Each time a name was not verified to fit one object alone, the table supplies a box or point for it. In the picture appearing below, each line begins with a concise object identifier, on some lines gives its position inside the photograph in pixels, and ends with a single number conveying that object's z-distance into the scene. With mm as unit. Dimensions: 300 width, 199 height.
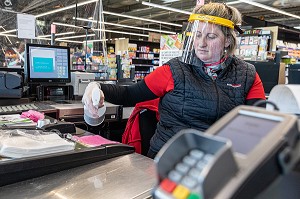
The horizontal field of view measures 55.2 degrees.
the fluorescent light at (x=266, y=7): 8916
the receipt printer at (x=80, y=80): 2768
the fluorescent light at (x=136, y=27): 14273
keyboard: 1868
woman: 1453
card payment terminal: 324
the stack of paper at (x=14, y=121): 1506
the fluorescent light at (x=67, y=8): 4086
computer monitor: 2480
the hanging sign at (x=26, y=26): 2906
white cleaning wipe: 978
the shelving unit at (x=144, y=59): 11656
